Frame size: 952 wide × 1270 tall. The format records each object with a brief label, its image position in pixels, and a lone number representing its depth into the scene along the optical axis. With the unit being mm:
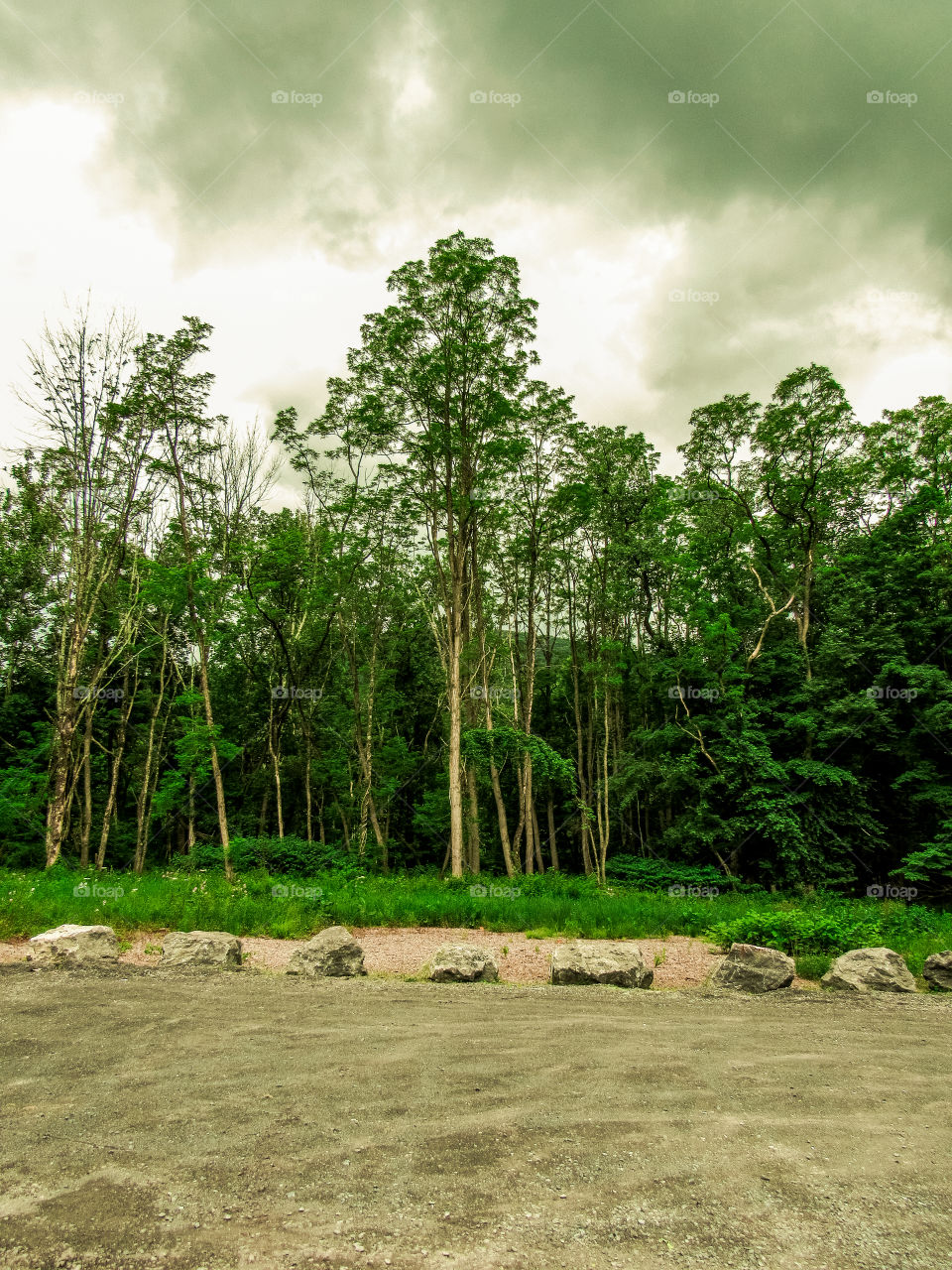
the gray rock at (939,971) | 7531
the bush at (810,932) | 8789
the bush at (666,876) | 18328
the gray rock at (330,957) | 7297
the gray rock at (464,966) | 7410
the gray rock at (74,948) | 7066
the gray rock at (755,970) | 7289
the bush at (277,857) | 19406
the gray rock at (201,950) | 7340
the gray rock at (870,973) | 7250
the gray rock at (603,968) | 7367
